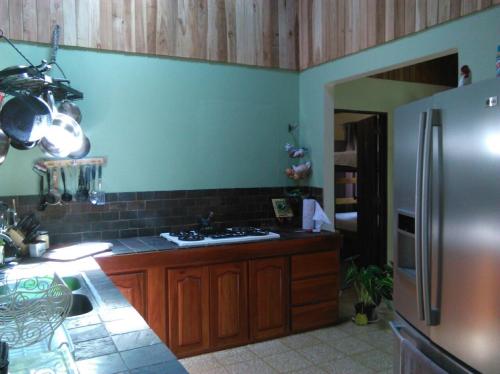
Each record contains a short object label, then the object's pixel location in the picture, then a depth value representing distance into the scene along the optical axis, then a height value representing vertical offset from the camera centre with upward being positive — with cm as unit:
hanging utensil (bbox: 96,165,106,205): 350 -14
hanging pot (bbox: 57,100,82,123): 323 +47
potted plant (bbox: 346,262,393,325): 391 -105
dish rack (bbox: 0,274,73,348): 130 -41
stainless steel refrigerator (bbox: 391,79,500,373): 153 -23
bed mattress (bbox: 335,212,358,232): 563 -66
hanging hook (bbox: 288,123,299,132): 432 +42
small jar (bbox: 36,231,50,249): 306 -43
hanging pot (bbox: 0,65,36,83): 218 +49
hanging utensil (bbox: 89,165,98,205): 348 -13
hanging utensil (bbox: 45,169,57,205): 330 -16
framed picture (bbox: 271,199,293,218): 418 -35
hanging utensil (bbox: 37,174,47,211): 330 -18
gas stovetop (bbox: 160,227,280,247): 331 -50
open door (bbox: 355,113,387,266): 510 -26
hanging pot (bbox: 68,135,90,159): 332 +17
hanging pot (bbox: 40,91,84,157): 281 +24
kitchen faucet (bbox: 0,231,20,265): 259 -38
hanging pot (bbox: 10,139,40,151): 205 +14
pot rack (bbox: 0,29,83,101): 219 +46
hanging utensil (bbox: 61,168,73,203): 338 -15
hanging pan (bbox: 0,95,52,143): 202 +26
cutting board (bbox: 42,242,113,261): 285 -52
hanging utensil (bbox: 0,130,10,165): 230 +16
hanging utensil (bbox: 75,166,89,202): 344 -11
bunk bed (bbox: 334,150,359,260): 559 -42
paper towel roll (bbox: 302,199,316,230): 387 -36
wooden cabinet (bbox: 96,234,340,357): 310 -88
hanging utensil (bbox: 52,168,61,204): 334 -7
